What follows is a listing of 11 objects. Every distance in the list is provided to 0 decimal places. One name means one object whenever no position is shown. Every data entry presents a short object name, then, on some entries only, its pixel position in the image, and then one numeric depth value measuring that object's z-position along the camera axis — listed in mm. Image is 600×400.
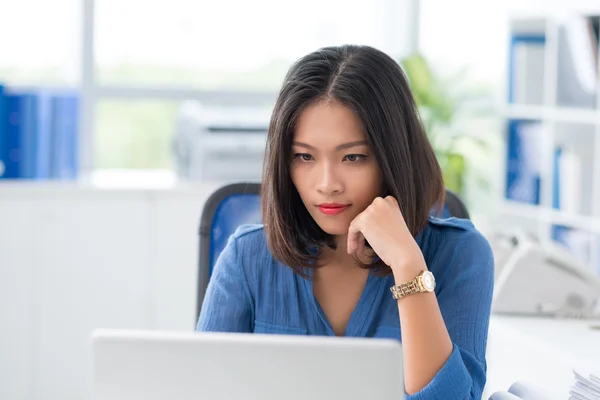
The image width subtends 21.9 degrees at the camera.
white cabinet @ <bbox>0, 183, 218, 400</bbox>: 6127
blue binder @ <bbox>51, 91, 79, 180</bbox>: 6266
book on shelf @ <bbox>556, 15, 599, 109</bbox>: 5559
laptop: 1463
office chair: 3159
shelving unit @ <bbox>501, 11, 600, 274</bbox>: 5640
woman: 2374
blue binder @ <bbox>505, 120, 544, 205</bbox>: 6325
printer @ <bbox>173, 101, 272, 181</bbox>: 6321
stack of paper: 2218
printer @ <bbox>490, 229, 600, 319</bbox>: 3563
